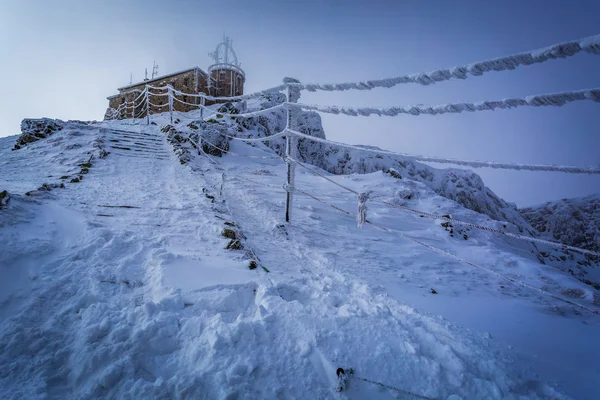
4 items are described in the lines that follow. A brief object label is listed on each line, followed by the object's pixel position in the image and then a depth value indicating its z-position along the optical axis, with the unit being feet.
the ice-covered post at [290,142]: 11.57
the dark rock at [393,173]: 29.05
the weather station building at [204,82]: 66.80
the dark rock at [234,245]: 8.58
